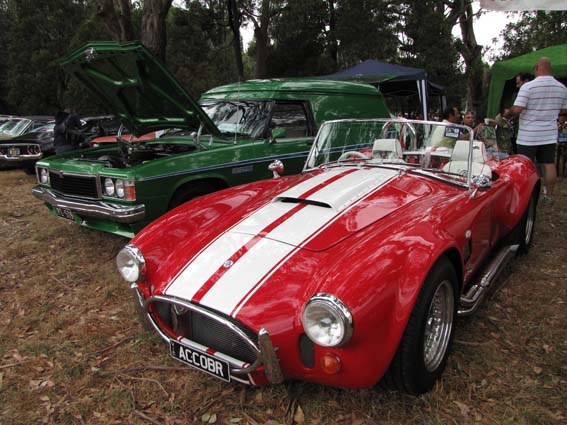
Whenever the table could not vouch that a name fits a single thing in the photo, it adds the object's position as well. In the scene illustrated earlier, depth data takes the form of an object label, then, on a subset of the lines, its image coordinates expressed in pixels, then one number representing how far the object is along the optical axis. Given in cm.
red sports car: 195
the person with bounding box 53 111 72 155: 852
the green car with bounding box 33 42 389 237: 409
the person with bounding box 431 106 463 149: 333
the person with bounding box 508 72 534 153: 732
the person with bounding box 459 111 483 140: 324
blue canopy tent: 1166
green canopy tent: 970
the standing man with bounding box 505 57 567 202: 517
